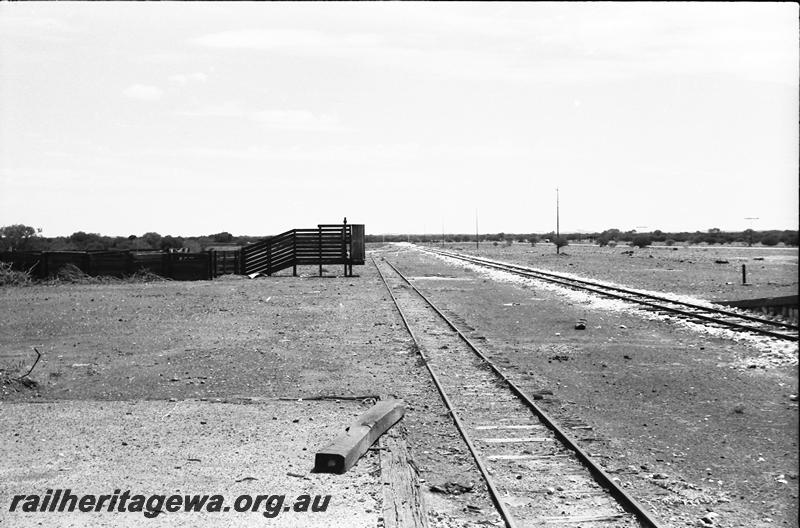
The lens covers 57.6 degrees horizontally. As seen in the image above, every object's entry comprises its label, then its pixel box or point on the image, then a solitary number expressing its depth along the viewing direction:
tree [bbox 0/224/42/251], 61.69
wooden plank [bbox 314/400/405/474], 6.70
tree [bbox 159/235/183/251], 81.25
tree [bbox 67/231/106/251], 76.76
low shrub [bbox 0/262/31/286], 30.61
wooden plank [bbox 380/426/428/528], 5.50
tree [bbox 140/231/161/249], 82.62
